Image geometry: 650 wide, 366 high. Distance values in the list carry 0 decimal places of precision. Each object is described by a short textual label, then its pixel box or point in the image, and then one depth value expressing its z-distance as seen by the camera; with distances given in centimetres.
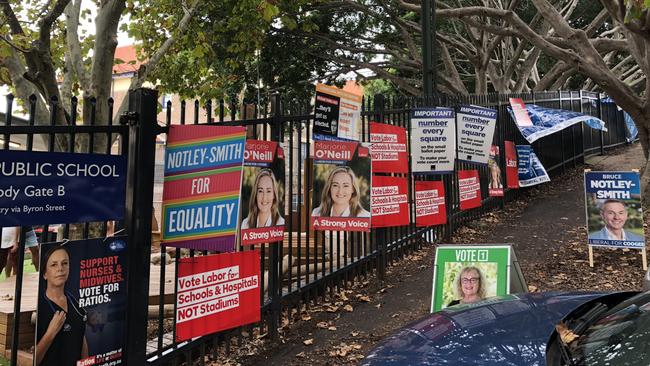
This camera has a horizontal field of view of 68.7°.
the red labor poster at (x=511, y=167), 1029
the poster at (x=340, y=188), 549
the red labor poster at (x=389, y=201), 638
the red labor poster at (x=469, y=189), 845
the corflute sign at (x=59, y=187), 264
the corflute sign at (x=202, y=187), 359
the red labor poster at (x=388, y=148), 646
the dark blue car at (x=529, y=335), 208
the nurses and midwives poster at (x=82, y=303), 278
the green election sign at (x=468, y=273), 412
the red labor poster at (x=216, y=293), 372
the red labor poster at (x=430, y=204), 728
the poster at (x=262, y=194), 426
